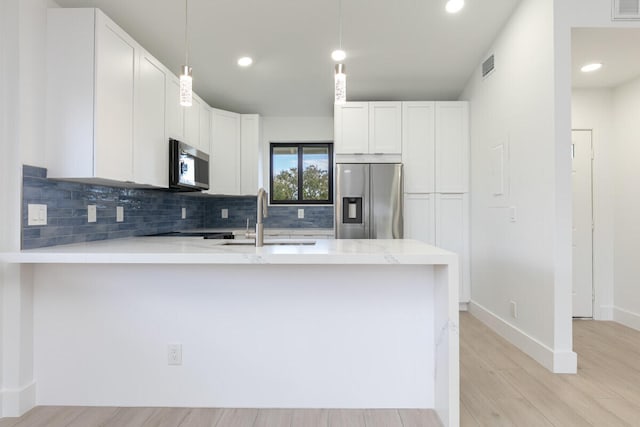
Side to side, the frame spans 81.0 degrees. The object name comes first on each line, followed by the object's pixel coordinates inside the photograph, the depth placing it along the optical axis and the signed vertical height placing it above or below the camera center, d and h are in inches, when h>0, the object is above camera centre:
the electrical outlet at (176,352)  81.2 -29.4
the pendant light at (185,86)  80.7 +28.1
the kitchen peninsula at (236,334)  80.7 -25.5
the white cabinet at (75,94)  83.2 +27.3
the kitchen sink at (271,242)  94.7 -7.1
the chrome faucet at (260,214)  88.4 +0.5
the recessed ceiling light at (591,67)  128.3 +52.1
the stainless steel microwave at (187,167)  117.0 +16.5
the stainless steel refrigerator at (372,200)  157.6 +6.9
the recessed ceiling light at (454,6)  120.0 +68.6
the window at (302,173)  193.3 +22.5
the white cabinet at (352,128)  164.6 +38.9
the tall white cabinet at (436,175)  164.2 +18.2
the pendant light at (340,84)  80.8 +28.9
